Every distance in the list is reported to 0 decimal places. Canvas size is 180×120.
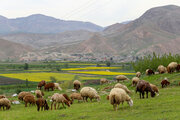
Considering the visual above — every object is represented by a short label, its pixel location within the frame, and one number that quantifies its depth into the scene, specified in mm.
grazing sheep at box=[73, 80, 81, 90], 43375
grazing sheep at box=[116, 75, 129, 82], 51869
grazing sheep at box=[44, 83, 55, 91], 42125
